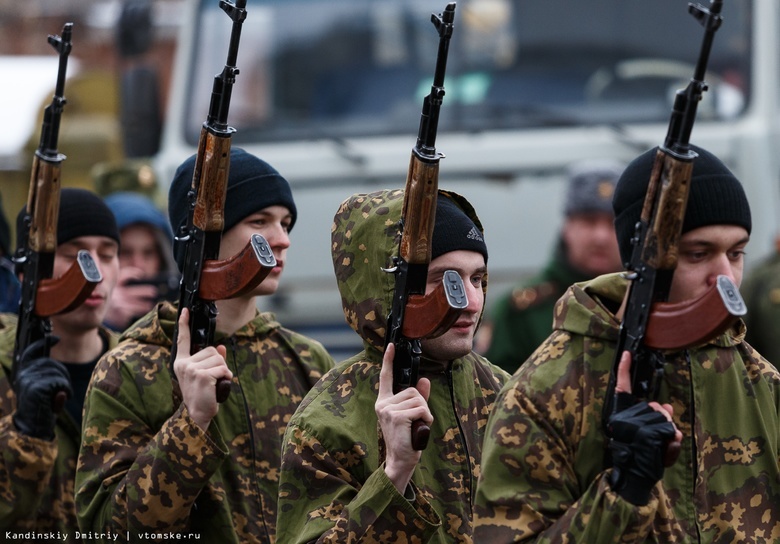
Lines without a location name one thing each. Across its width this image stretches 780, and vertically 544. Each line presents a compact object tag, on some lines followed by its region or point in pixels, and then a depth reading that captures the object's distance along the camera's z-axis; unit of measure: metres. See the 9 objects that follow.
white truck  16.06
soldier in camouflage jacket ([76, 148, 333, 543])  9.09
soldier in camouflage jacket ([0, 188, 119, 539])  10.34
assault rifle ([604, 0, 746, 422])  6.99
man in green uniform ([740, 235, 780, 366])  14.30
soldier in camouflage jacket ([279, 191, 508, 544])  8.01
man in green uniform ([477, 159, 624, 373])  14.05
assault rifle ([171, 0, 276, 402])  9.23
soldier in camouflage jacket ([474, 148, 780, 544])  7.00
